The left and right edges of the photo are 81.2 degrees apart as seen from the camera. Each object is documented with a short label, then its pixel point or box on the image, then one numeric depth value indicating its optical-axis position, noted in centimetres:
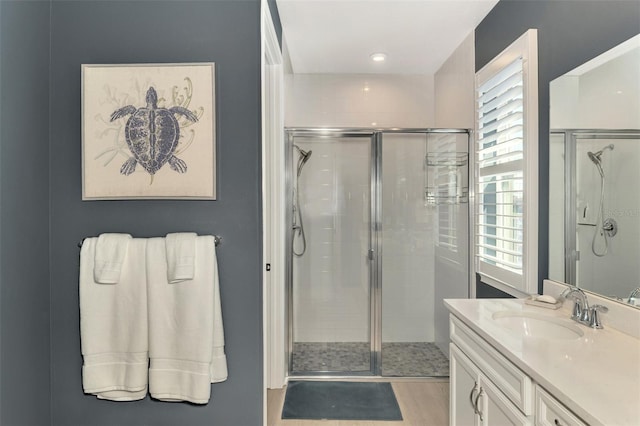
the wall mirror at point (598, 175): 139
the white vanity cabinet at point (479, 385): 121
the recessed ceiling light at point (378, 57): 314
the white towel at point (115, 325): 164
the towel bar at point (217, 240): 169
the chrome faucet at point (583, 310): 146
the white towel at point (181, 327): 162
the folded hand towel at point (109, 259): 161
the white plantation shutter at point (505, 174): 197
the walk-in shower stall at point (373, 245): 300
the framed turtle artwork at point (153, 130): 169
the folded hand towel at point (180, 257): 159
